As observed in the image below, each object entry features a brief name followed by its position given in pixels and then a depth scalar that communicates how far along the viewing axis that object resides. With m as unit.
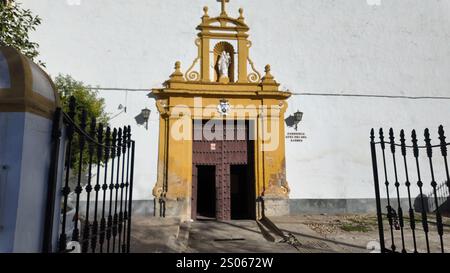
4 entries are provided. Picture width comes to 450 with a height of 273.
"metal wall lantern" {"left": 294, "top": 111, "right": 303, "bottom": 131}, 8.22
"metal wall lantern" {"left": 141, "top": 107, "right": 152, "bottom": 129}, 7.91
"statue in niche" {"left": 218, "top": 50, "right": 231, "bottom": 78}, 8.57
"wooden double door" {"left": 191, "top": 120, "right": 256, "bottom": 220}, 8.20
